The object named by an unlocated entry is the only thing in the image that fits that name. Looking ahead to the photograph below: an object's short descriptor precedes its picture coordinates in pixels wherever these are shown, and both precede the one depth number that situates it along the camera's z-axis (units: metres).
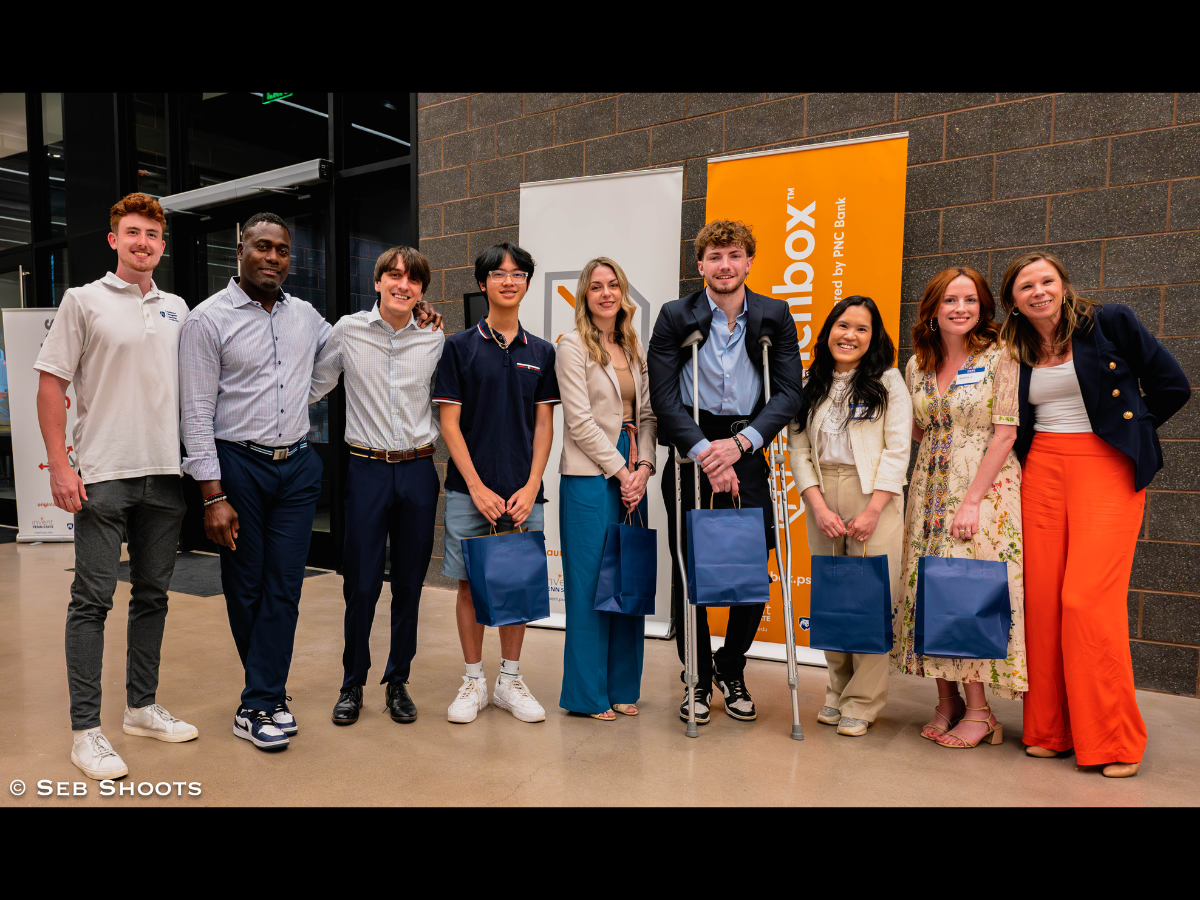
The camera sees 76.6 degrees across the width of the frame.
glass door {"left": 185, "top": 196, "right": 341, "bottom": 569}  5.54
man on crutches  2.65
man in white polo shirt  2.24
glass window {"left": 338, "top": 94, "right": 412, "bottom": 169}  5.22
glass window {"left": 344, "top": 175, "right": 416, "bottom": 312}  5.34
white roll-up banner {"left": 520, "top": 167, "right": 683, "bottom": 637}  3.86
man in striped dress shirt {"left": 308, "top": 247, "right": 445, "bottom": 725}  2.65
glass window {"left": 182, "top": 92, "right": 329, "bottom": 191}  5.57
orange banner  3.33
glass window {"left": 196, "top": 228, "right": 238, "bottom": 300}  6.32
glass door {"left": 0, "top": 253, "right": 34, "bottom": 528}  7.73
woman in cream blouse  2.59
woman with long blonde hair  2.69
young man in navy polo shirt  2.69
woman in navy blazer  2.33
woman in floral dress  2.48
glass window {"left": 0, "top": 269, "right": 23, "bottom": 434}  7.67
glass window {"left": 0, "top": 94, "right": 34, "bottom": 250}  7.71
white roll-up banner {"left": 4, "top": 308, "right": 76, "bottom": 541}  6.48
